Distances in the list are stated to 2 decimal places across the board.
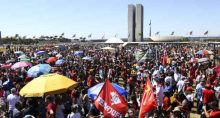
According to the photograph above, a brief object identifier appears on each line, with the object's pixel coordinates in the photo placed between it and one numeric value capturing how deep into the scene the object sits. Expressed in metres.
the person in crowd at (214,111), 4.35
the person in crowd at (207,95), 6.51
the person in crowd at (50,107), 5.17
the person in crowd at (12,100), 6.19
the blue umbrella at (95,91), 5.68
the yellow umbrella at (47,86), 4.94
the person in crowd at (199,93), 7.39
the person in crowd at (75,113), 4.81
